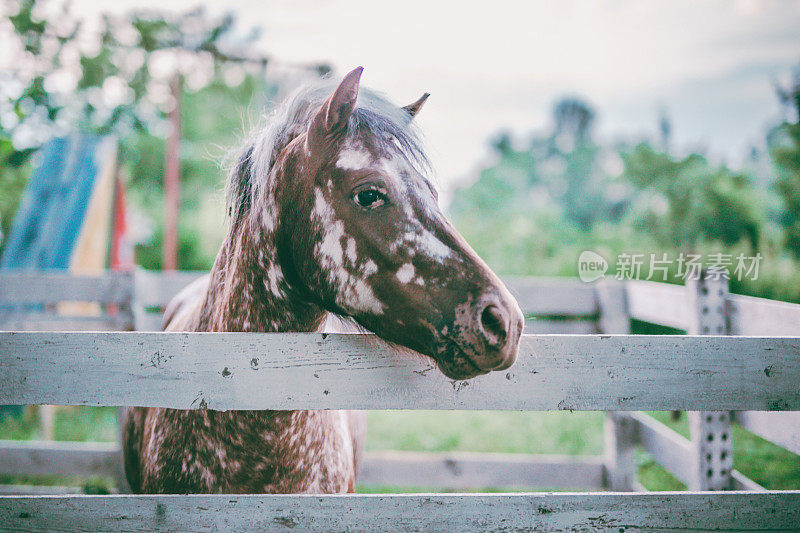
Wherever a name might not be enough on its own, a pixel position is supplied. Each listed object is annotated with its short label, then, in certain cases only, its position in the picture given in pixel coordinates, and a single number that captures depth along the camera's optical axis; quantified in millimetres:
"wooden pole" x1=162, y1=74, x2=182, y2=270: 9688
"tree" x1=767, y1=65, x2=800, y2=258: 7594
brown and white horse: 1291
